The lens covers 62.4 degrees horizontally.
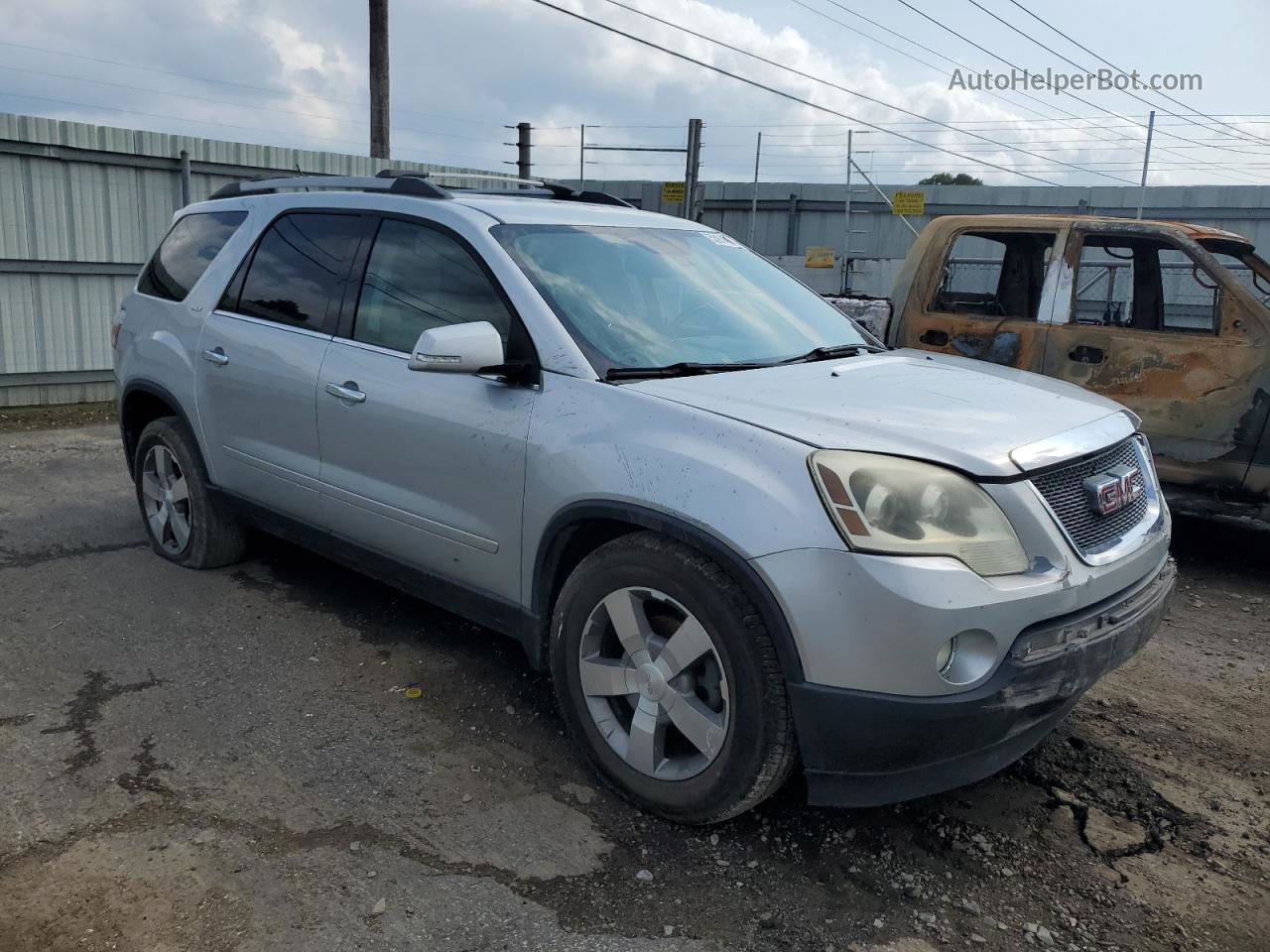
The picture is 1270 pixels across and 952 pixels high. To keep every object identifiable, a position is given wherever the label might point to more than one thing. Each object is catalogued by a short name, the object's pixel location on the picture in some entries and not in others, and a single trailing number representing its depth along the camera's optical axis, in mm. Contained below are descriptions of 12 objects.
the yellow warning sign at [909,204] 15859
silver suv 2660
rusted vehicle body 5695
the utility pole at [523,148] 17531
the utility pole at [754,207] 18531
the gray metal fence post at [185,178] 10719
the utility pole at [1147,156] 16219
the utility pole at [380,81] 13898
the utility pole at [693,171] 12602
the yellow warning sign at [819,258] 15109
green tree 46656
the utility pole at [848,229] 18062
